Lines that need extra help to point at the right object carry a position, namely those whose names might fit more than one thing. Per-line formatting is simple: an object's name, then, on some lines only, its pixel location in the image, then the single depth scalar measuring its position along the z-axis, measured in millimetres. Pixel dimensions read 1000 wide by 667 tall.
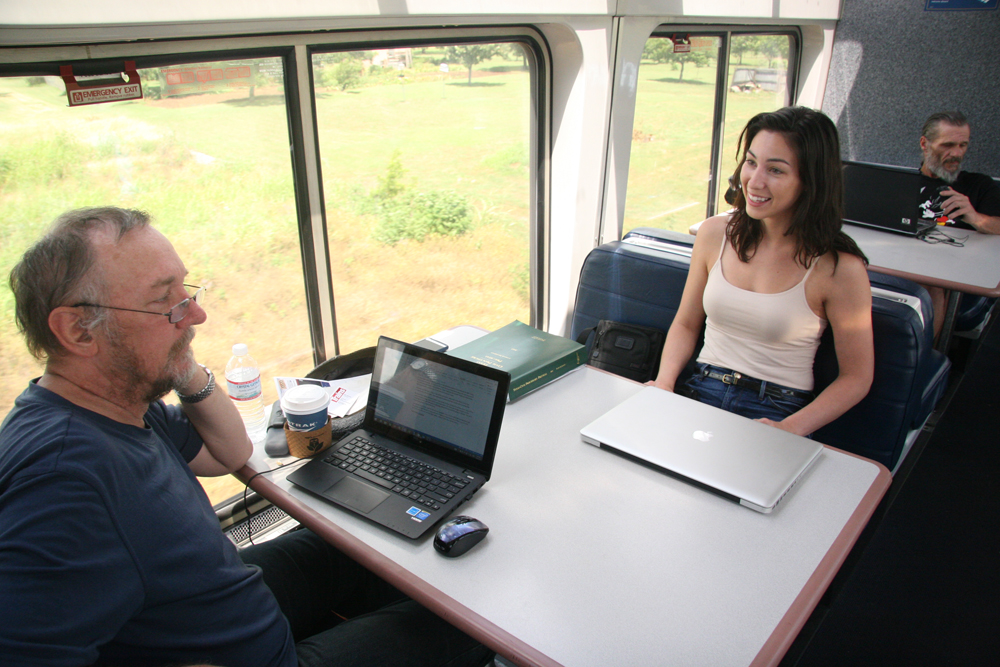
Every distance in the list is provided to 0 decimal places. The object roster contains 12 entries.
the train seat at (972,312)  3123
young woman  1743
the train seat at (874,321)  1774
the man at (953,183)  3139
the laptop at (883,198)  3064
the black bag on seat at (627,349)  2182
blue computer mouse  1193
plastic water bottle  1710
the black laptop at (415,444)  1345
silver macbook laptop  1348
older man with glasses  901
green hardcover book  1746
